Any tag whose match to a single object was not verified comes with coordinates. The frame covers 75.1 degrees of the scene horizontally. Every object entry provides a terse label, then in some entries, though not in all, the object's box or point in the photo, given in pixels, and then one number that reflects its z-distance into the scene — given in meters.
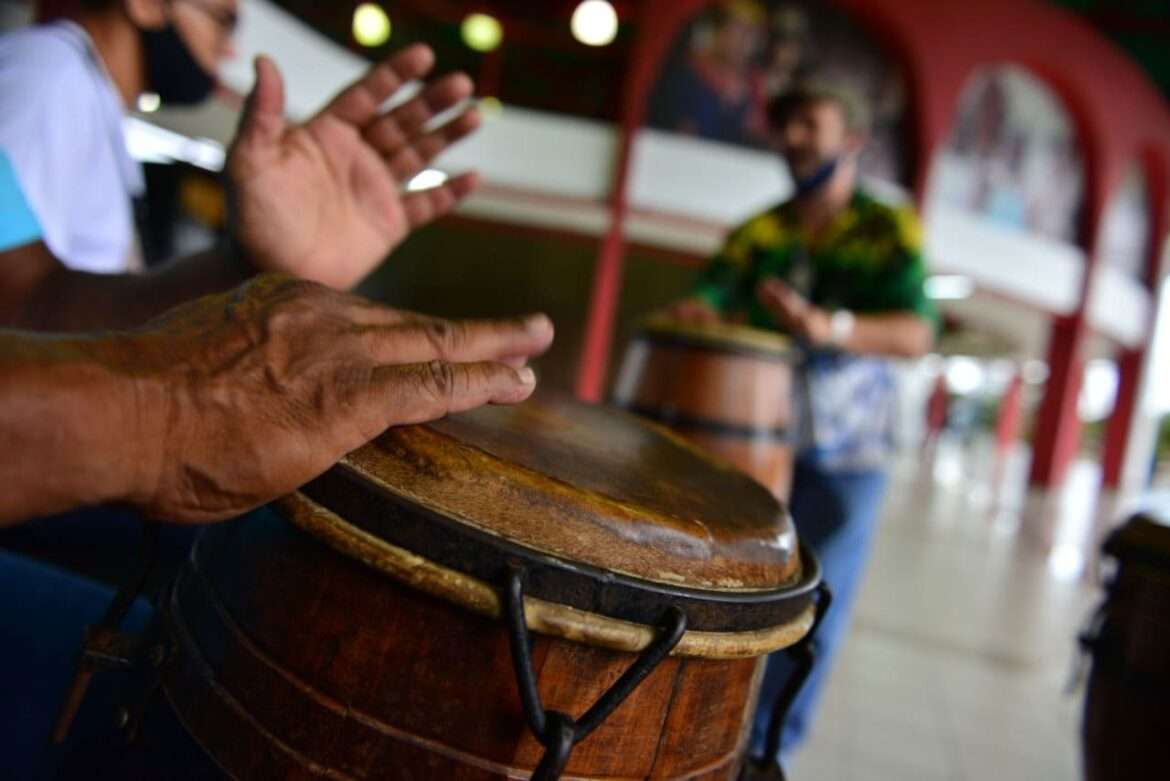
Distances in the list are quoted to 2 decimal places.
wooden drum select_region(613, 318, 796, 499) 1.76
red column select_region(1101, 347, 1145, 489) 14.70
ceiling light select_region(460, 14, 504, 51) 8.93
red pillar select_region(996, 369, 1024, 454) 16.94
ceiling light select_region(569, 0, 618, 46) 8.08
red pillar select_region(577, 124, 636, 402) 8.96
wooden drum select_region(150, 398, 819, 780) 0.52
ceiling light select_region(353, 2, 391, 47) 8.15
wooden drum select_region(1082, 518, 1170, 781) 1.16
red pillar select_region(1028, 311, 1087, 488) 12.60
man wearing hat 1.92
